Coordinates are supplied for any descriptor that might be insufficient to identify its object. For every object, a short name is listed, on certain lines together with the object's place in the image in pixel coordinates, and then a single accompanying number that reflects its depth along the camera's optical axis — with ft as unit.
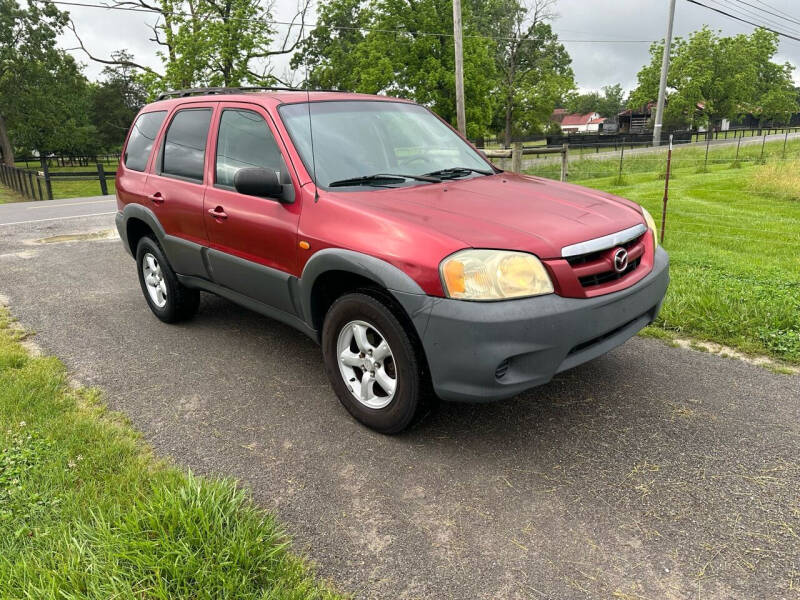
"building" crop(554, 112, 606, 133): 413.04
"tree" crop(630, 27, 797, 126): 172.76
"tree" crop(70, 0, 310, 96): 89.66
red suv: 9.03
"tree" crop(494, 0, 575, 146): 173.47
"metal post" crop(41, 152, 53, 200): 63.84
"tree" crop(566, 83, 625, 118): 399.65
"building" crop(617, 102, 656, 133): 227.61
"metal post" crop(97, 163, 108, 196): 66.88
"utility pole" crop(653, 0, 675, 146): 102.12
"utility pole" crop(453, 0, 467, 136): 57.16
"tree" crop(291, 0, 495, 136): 107.04
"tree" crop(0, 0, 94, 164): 141.28
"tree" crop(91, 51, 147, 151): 226.38
